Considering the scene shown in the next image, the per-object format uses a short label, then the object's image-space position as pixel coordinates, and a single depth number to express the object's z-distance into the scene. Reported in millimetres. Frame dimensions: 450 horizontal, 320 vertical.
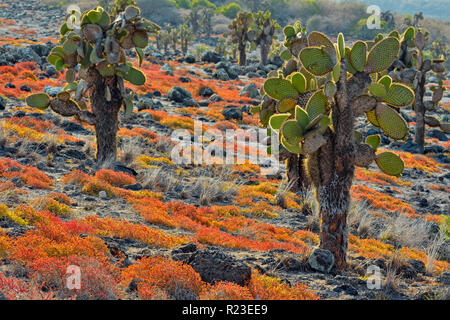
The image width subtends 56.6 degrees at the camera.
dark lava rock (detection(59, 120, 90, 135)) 16766
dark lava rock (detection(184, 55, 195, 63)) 53072
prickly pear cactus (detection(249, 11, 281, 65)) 47688
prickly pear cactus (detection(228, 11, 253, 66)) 47125
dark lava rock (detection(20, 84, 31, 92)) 21848
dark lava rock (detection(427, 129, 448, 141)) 29375
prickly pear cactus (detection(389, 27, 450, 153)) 22031
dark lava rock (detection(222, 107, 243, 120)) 25938
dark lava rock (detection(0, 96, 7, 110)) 17198
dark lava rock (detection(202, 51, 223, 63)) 55438
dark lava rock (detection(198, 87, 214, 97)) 33241
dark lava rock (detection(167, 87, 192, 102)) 28286
